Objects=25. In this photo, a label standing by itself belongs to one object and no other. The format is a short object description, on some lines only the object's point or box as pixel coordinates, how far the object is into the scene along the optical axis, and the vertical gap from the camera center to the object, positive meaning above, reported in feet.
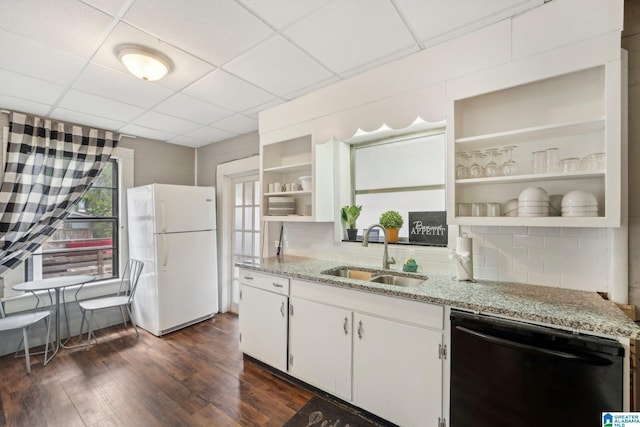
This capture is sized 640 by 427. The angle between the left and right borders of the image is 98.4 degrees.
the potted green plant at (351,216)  8.85 -0.16
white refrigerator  10.85 -1.71
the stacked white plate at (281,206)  9.73 +0.20
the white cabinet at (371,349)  5.37 -3.09
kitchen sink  7.95 -1.82
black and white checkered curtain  9.21 +1.25
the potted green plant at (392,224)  8.03 -0.40
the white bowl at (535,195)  5.31 +0.29
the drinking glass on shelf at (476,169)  6.02 +0.91
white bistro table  8.96 -2.43
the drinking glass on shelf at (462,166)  6.15 +1.00
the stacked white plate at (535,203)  5.30 +0.14
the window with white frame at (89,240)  10.57 -1.11
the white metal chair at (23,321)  8.29 -3.41
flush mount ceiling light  6.17 +3.50
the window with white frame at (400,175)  7.78 +1.09
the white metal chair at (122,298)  10.16 -3.39
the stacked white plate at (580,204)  4.88 +0.10
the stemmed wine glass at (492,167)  5.90 +0.93
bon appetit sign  7.33 -0.47
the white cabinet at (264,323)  7.68 -3.28
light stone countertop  3.99 -1.61
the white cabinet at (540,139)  4.64 +1.48
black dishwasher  3.91 -2.59
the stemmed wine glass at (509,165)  5.71 +0.96
